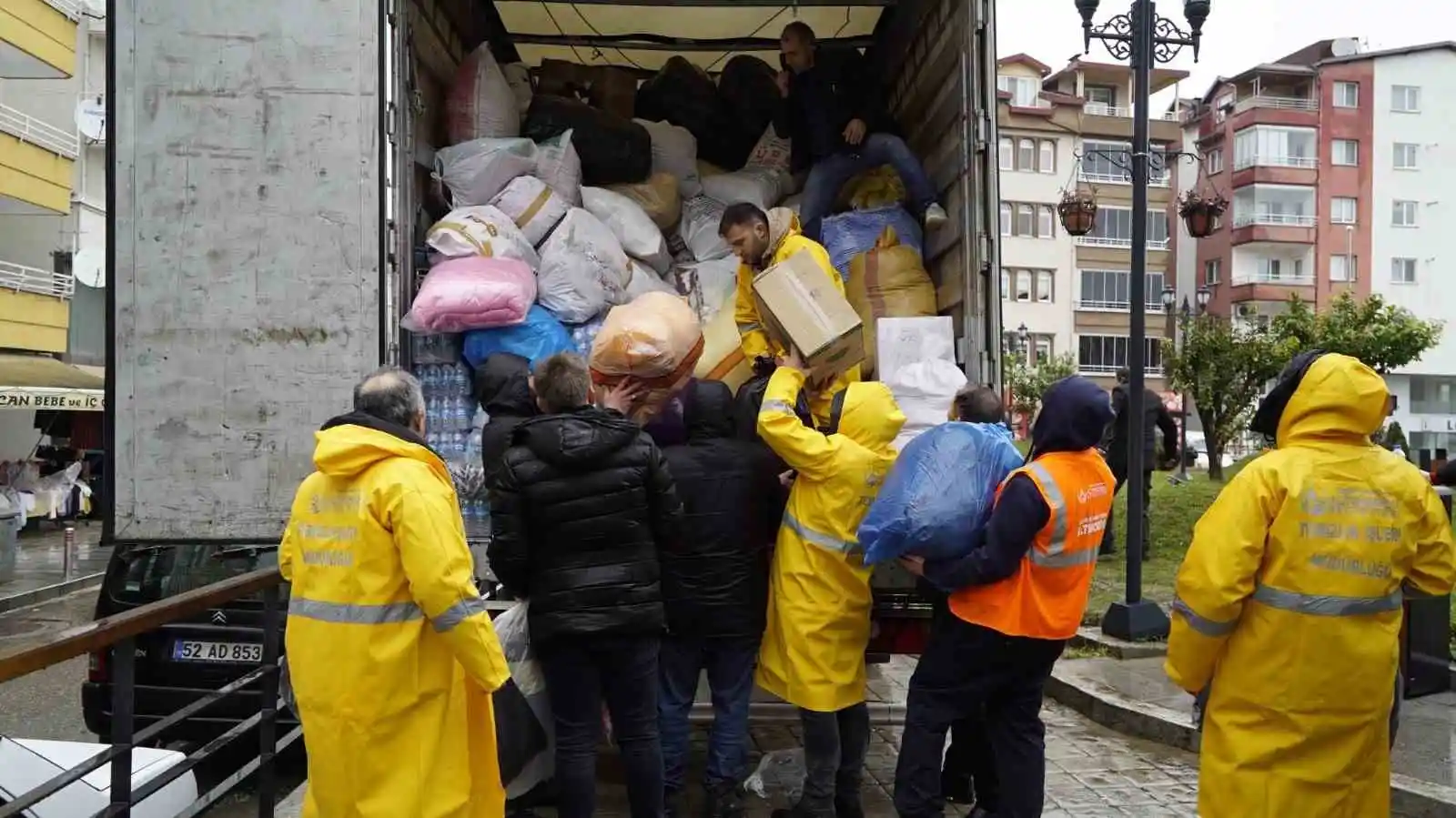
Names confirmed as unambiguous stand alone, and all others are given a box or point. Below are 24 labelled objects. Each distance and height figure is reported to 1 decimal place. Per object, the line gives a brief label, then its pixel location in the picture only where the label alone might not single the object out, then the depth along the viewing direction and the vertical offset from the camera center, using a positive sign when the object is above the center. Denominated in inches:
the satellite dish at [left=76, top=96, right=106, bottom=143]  832.9 +202.0
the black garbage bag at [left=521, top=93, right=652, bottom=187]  235.1 +54.1
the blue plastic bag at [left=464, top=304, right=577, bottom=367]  190.5 +9.8
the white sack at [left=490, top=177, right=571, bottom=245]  211.5 +35.8
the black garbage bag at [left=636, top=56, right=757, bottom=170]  257.9 +65.2
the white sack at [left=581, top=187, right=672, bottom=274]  221.6 +34.5
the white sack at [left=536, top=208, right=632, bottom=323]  200.8 +22.9
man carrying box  176.7 +23.7
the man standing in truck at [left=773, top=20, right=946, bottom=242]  224.2 +57.1
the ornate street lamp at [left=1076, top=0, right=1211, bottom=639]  276.4 +14.8
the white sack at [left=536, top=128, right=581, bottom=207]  223.3 +45.4
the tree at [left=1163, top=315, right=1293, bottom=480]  722.2 +21.0
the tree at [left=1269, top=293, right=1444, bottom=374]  927.7 +62.9
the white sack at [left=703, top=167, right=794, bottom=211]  238.8 +45.2
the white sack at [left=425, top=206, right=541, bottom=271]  194.5 +28.2
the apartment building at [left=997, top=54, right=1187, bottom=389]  1695.4 +265.3
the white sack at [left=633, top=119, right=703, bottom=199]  248.1 +53.4
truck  150.9 +19.5
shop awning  649.6 +6.8
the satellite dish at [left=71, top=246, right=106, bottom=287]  811.5 +93.0
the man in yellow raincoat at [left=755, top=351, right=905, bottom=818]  153.0 -22.2
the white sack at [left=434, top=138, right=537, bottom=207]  212.4 +42.8
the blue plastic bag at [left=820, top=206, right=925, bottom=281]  211.8 +32.0
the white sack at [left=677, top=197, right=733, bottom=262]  230.2 +35.5
